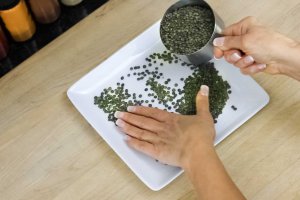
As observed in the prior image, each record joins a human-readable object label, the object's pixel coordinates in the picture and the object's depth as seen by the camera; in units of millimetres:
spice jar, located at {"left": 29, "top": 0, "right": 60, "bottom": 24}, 1308
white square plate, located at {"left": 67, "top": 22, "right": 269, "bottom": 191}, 1157
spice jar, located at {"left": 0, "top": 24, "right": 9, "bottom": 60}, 1309
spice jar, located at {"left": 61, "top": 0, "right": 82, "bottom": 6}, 1389
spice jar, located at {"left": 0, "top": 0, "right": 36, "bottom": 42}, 1203
